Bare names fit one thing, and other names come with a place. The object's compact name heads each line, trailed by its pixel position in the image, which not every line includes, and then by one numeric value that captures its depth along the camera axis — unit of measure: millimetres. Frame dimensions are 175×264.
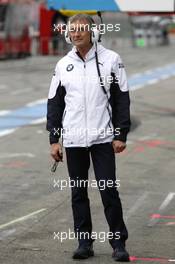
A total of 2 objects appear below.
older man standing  11523
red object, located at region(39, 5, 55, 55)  74783
